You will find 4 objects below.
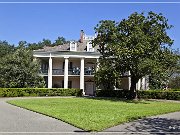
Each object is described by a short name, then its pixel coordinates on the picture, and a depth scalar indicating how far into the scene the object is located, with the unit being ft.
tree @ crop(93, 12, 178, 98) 59.03
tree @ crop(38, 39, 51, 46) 202.13
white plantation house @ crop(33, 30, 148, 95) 94.02
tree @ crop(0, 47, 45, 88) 81.71
